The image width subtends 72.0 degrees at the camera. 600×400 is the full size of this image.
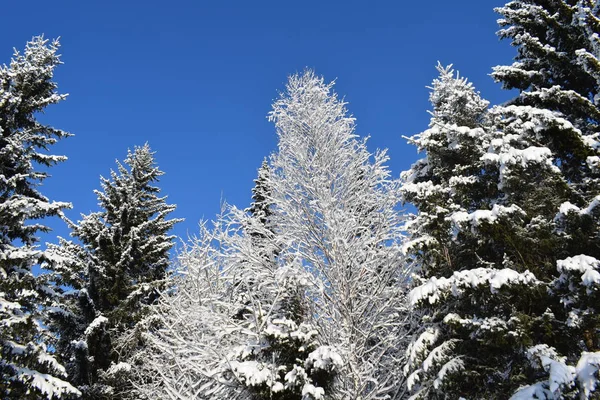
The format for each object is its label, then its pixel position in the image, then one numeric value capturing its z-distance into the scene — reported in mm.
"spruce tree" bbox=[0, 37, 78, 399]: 8375
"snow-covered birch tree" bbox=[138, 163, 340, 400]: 6211
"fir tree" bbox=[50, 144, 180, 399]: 11461
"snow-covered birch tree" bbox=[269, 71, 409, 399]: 7461
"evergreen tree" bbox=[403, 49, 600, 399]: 5625
